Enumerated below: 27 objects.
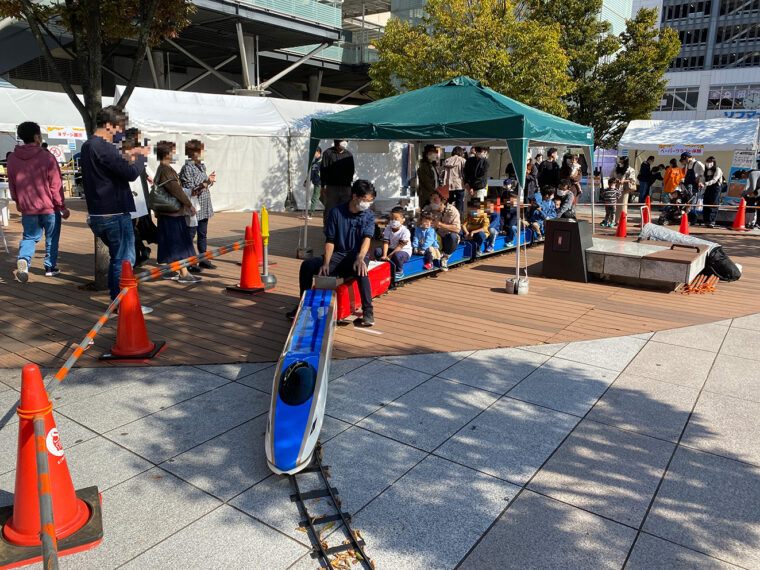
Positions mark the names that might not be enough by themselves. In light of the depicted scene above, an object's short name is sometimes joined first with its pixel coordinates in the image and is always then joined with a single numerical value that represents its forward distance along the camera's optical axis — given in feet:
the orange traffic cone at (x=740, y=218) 52.29
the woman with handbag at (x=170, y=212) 25.34
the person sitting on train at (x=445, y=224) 31.09
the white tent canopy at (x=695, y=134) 68.85
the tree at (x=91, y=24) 24.13
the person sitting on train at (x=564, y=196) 41.59
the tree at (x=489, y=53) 63.82
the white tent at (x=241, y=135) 51.65
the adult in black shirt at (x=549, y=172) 48.32
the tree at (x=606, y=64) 88.84
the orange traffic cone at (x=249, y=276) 25.63
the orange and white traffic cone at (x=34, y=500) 9.02
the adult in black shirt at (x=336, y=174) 34.35
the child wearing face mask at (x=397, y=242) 27.14
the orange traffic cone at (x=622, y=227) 44.88
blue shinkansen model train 11.21
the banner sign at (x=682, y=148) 70.54
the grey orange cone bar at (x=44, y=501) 7.32
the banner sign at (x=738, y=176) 61.62
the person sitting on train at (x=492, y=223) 35.76
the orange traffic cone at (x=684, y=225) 44.68
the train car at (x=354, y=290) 20.76
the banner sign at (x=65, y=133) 65.72
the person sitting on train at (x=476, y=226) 34.39
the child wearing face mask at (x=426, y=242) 29.91
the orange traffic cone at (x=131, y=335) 17.34
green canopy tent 26.03
